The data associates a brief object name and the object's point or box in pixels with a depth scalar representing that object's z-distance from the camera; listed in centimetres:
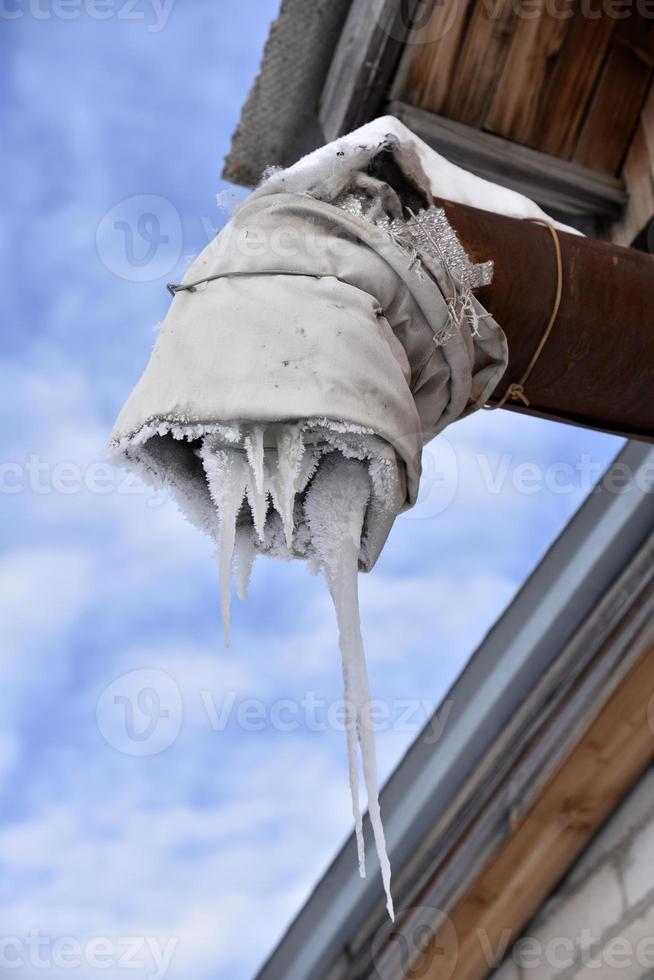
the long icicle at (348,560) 275
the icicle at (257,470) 270
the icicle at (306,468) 273
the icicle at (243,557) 284
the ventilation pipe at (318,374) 271
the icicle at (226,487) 274
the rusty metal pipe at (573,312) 294
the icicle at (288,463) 271
